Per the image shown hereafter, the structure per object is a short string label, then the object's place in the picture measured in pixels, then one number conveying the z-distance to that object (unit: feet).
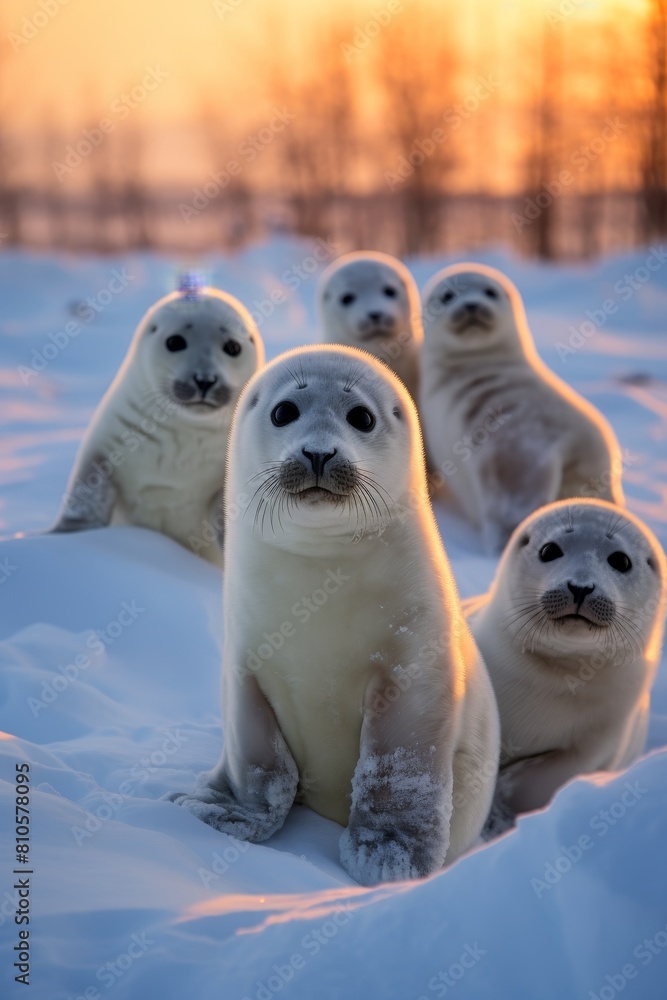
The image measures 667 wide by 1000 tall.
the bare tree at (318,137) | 69.41
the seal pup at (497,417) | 17.66
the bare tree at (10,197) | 68.54
